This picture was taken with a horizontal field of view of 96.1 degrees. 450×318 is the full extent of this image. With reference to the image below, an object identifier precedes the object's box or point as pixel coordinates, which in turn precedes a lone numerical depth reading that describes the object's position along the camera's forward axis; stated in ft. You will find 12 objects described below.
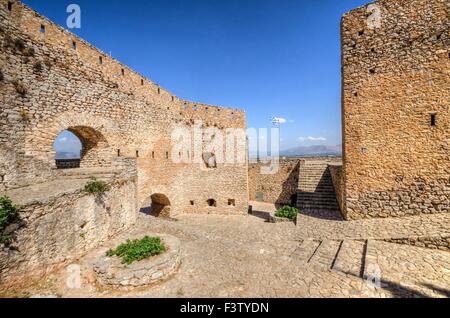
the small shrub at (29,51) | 22.16
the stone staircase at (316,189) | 38.37
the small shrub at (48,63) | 24.21
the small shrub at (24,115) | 21.54
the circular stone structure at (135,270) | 15.11
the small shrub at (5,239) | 12.93
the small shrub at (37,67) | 23.09
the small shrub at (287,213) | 35.92
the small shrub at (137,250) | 16.96
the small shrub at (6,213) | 13.05
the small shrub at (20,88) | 21.05
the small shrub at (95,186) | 20.54
